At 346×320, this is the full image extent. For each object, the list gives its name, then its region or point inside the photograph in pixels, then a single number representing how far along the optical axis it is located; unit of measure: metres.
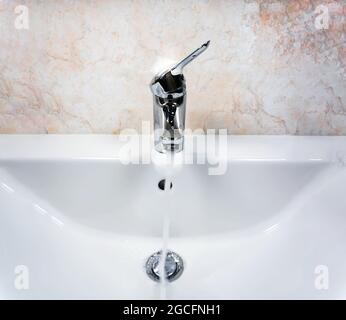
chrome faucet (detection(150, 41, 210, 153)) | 0.56
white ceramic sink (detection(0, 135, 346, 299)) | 0.59
